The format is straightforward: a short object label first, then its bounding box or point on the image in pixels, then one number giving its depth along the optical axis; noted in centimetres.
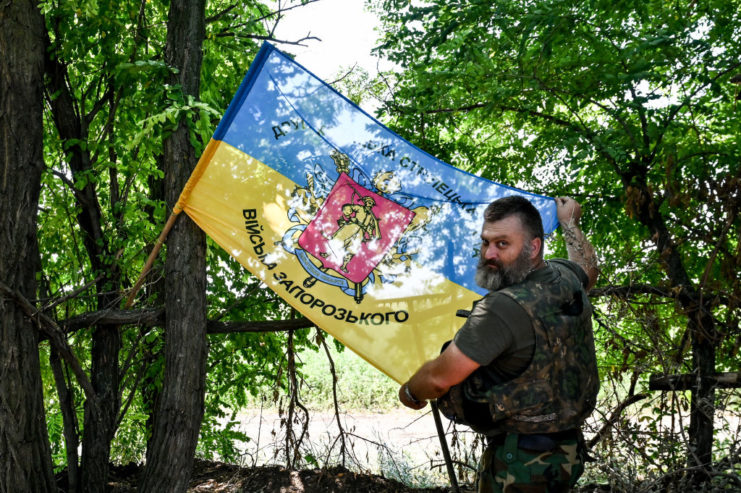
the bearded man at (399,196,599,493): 250
